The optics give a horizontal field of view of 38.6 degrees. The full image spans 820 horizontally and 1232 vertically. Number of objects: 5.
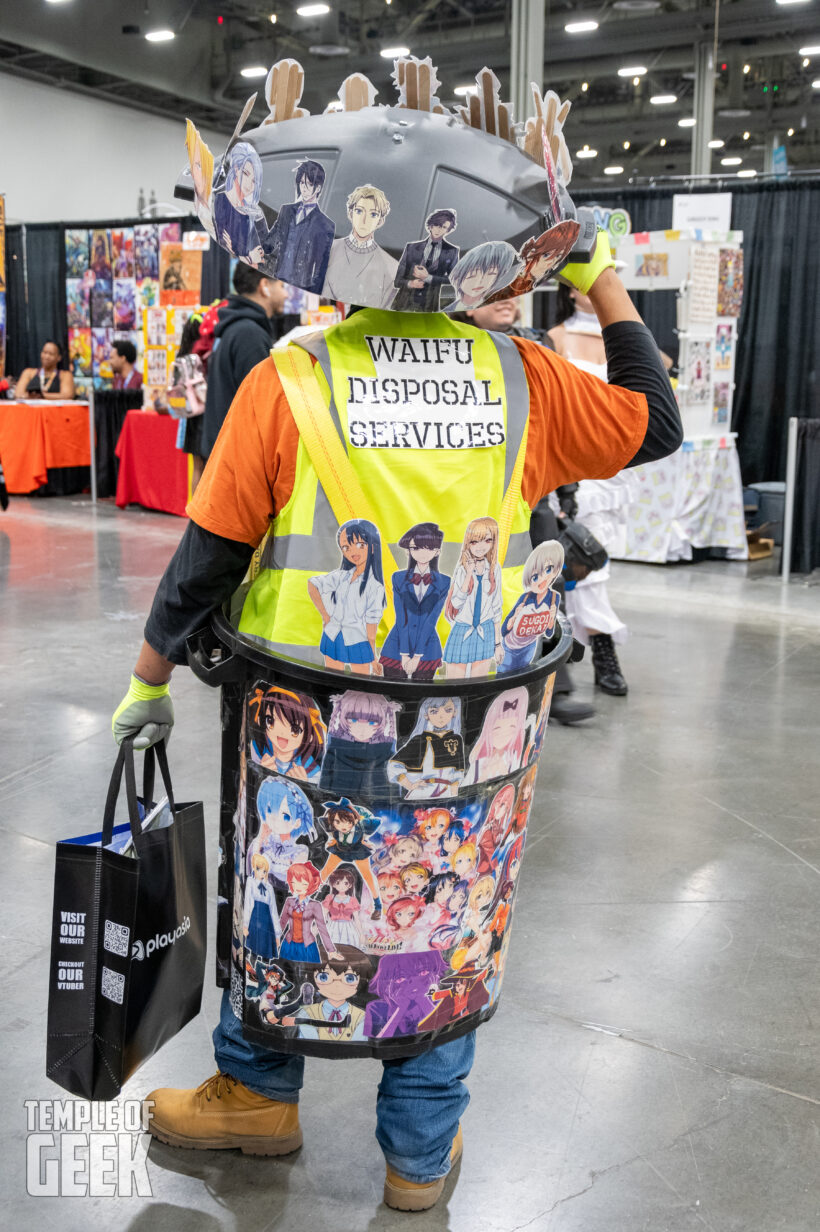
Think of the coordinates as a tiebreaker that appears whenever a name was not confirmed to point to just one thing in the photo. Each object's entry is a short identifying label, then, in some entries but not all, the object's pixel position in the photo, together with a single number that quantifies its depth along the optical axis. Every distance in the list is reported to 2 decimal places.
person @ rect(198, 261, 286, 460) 4.26
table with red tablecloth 8.42
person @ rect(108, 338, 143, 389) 9.66
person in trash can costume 1.31
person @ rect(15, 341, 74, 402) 9.88
